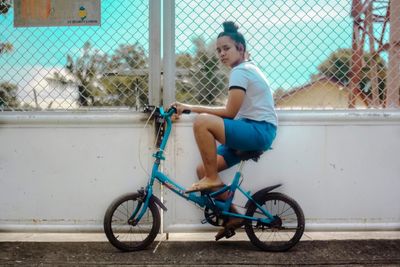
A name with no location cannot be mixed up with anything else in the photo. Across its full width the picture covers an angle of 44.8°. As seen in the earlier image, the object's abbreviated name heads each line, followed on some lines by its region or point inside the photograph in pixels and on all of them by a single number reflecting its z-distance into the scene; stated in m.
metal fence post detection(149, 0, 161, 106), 3.98
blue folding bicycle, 3.65
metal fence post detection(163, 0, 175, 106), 3.99
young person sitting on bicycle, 3.44
